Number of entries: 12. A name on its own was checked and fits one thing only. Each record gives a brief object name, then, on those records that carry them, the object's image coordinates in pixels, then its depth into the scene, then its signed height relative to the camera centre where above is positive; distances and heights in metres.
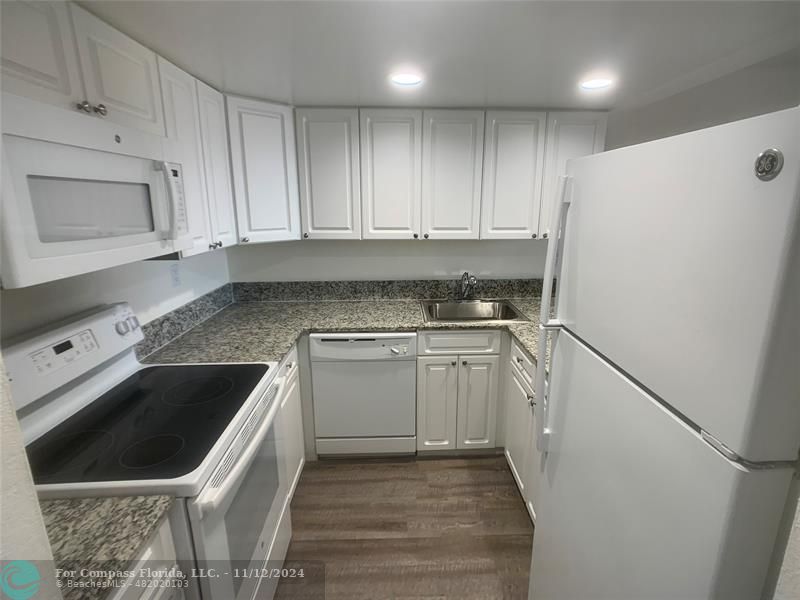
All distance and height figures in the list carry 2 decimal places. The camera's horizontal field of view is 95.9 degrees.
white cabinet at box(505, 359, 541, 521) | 1.82 -1.12
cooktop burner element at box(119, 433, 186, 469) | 0.98 -0.63
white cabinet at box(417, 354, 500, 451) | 2.25 -1.10
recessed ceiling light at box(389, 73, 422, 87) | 1.68 +0.69
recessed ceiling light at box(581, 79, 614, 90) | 1.74 +0.69
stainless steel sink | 2.67 -0.61
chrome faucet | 2.64 -0.41
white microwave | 0.73 +0.04
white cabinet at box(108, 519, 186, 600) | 0.75 -0.77
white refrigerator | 0.52 -0.24
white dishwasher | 2.18 -1.02
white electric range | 0.92 -0.62
